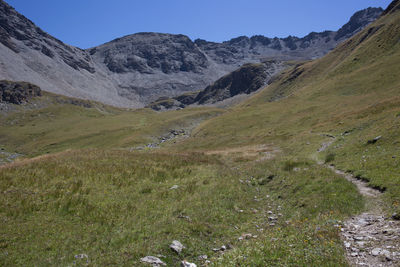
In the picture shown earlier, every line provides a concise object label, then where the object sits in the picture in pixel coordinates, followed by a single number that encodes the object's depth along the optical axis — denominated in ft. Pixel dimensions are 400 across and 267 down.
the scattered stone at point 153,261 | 28.57
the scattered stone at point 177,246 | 31.76
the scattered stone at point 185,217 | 41.11
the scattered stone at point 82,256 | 29.59
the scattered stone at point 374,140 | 76.02
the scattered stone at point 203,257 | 30.83
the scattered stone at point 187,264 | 28.43
